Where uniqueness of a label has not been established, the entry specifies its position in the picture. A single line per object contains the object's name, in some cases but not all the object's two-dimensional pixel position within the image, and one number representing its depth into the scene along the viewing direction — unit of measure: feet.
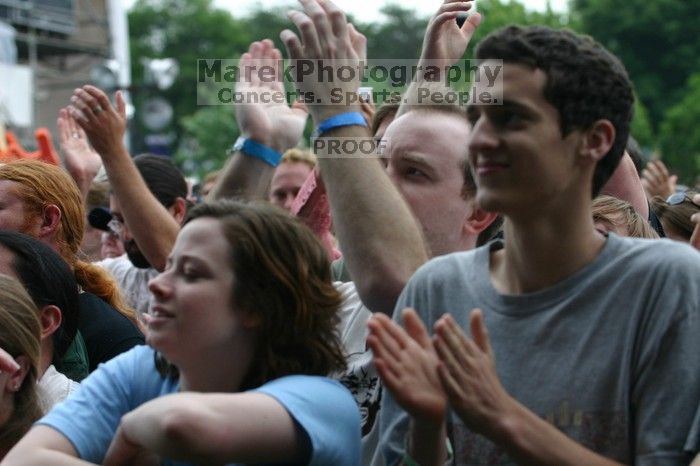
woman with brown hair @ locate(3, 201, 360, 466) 8.72
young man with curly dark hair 7.91
